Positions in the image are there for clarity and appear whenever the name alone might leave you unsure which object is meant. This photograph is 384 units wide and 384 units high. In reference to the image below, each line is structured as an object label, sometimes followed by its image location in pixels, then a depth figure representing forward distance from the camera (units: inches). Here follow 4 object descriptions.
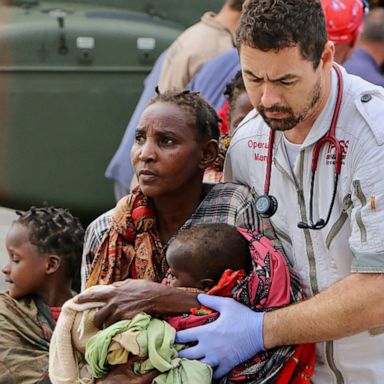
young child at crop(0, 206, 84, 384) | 322.7
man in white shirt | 239.3
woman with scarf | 266.4
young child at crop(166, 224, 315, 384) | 247.6
